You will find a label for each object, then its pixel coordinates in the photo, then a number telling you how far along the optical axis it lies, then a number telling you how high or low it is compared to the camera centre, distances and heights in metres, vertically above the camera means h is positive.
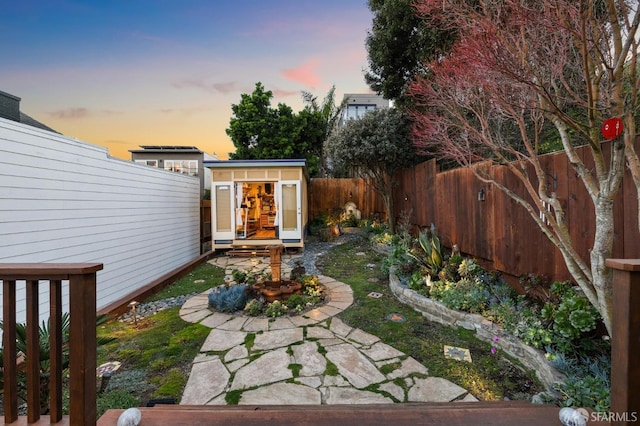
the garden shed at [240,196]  7.61 +0.29
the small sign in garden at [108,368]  2.35 -1.45
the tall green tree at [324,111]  13.50 +5.07
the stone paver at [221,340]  2.77 -1.44
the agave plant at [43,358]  1.56 -0.91
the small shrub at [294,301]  3.72 -1.31
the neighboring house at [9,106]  5.02 +2.01
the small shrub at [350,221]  10.47 -0.49
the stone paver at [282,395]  1.95 -1.41
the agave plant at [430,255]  4.14 -0.77
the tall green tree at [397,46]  5.41 +3.58
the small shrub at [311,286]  4.09 -1.25
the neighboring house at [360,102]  21.11 +8.50
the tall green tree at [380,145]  7.18 +1.75
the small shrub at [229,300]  3.68 -1.27
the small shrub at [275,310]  3.52 -1.35
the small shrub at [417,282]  3.83 -1.09
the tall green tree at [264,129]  11.80 +3.57
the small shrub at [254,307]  3.57 -1.34
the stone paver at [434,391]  1.96 -1.40
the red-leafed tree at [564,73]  1.77 +1.10
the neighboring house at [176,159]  14.02 +2.65
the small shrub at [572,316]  2.06 -0.88
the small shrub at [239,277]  4.47 -1.15
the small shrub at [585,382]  1.60 -1.15
